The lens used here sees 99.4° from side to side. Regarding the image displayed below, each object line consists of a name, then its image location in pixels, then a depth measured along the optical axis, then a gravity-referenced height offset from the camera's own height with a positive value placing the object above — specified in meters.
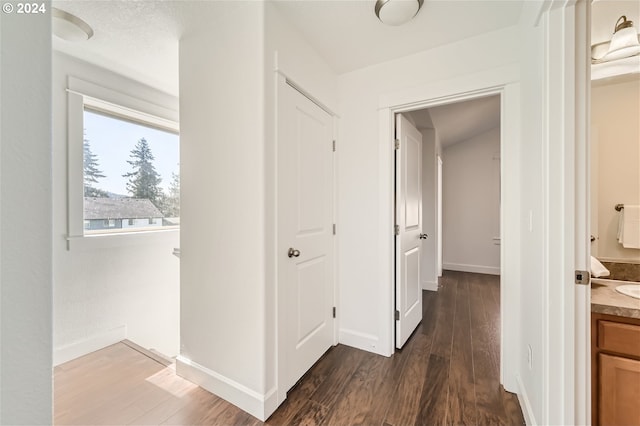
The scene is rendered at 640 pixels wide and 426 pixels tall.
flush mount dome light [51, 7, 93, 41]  1.63 +1.17
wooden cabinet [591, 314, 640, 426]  1.18 -0.71
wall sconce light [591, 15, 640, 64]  1.53 +0.97
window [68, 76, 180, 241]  2.26 +0.49
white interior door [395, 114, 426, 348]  2.28 -0.16
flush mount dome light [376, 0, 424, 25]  1.53 +1.17
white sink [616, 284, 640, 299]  1.34 -0.41
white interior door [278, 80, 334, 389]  1.73 -0.12
